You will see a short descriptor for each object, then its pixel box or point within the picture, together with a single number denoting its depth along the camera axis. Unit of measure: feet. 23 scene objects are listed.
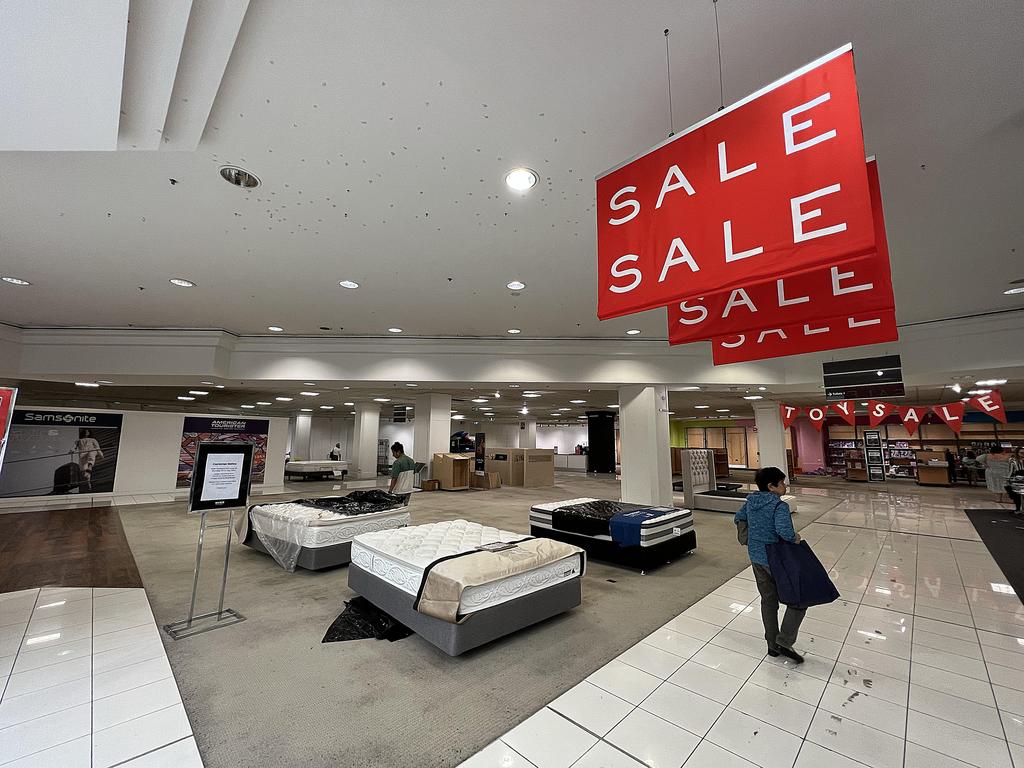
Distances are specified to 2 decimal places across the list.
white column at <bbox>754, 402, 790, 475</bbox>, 41.27
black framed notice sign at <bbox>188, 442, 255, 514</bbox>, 10.76
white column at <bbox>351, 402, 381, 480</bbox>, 49.65
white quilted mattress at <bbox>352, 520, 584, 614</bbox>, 9.98
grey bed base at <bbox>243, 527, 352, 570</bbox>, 15.17
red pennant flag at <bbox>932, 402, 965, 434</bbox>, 32.27
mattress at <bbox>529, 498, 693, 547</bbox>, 15.75
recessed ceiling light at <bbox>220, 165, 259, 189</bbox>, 9.87
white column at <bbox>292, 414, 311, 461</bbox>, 73.20
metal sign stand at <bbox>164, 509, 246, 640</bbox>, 10.36
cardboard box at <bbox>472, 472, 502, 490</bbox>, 43.52
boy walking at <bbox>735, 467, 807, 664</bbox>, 9.21
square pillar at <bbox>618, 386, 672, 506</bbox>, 27.20
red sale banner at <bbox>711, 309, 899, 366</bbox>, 9.30
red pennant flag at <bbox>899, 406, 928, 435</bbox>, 30.94
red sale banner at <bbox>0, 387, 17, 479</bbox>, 9.17
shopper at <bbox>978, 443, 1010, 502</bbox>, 35.65
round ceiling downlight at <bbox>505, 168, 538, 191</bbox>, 9.94
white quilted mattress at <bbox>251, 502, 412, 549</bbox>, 15.37
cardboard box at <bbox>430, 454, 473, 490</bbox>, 40.44
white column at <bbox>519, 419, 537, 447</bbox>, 67.77
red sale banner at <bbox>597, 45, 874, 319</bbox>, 4.42
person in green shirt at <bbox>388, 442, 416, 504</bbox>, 22.58
